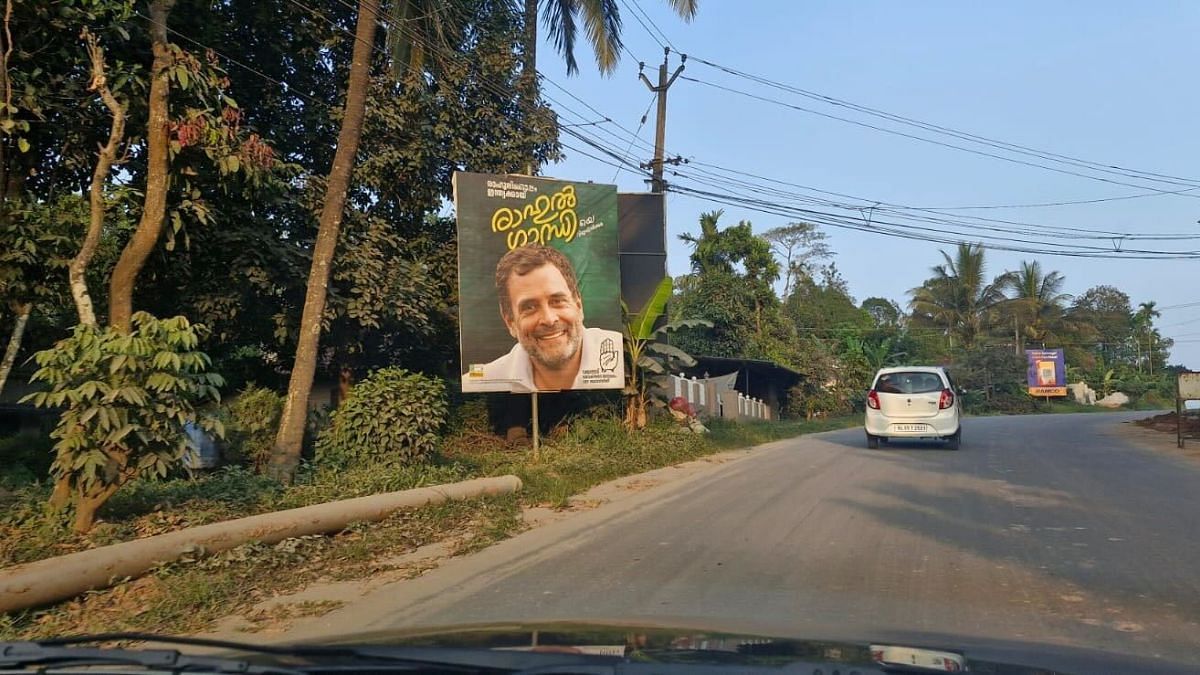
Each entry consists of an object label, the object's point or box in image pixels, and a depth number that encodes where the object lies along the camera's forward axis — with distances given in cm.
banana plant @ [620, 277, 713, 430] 1755
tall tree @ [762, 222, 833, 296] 5466
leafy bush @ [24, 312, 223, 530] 707
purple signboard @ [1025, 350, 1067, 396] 5556
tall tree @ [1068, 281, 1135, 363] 6919
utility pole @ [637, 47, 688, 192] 2252
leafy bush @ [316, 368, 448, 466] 1240
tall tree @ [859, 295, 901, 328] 7475
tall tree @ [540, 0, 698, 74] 2020
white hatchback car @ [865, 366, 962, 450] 1677
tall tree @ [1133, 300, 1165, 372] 7731
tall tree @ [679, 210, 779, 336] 3600
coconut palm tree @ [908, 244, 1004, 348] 5122
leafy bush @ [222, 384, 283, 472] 1337
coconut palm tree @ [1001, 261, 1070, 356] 5462
